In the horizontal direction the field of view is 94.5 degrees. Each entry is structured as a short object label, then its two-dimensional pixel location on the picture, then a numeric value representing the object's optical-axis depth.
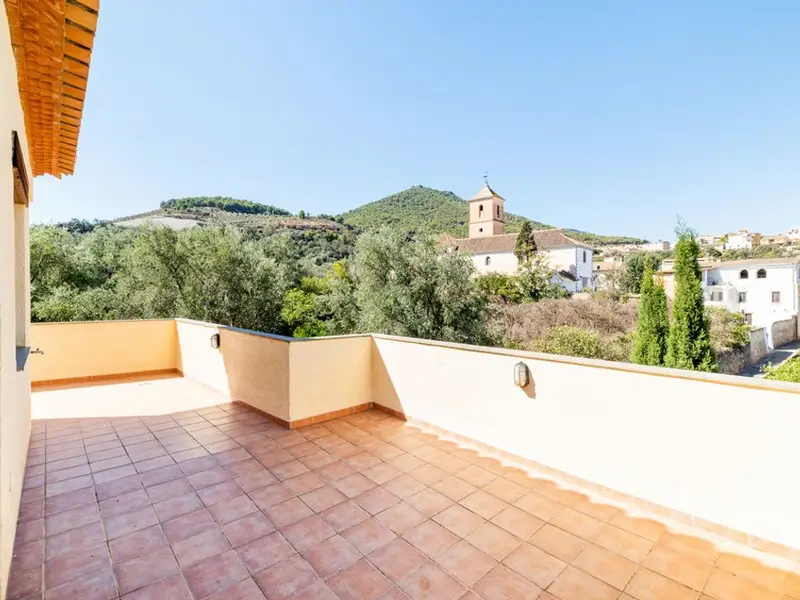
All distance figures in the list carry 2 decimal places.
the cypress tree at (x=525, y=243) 30.81
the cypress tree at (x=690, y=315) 11.05
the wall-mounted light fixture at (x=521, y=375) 3.21
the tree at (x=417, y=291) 11.16
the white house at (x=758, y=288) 24.55
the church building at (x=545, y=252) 34.69
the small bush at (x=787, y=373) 7.44
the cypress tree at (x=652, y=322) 11.70
